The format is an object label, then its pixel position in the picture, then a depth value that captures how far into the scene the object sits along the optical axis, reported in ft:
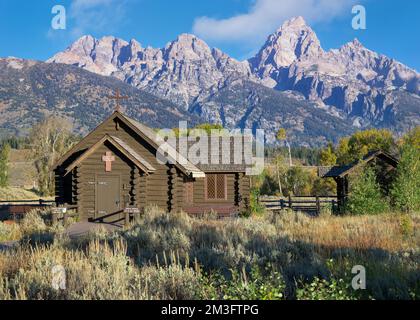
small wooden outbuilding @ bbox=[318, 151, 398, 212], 87.40
